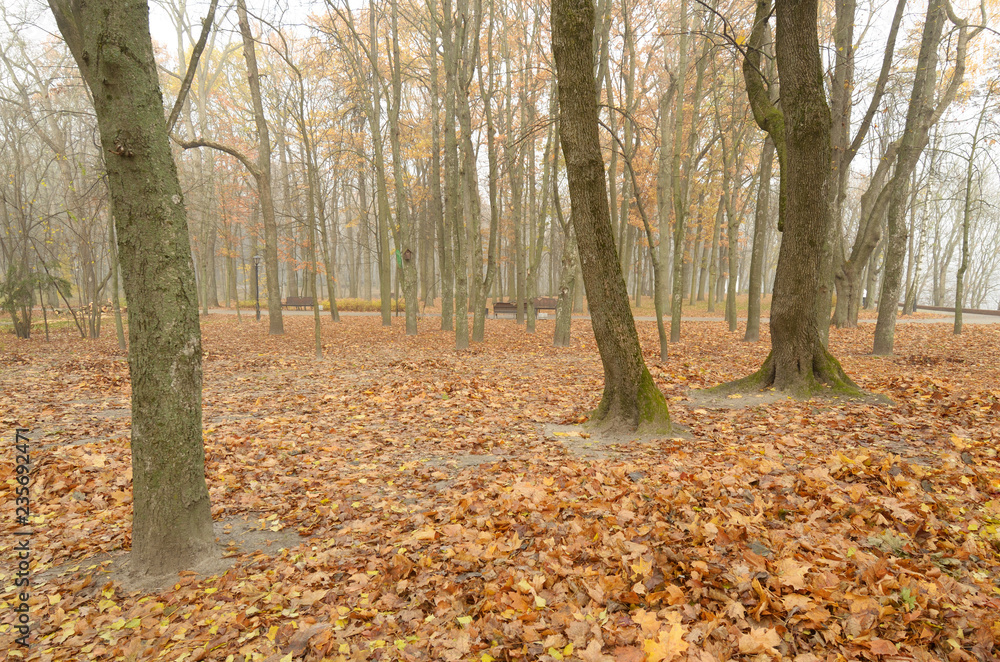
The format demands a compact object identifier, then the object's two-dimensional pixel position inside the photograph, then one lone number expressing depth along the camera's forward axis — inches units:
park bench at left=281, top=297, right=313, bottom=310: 1171.3
